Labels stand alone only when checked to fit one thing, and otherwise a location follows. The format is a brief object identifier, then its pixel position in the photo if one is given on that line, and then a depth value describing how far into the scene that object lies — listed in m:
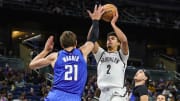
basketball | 8.13
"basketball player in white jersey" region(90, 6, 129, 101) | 8.05
